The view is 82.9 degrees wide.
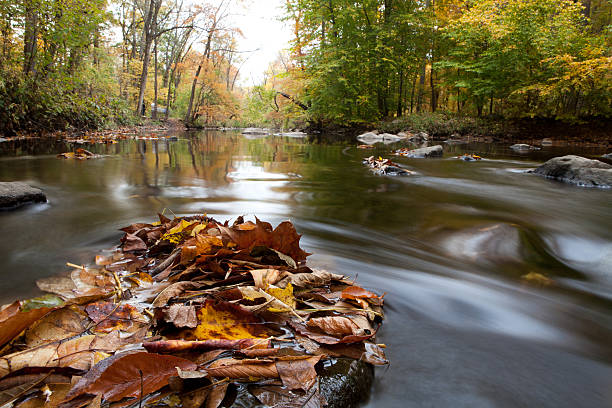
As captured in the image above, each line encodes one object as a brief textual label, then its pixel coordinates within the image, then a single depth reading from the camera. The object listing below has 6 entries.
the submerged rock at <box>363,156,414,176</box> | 6.52
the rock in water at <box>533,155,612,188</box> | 5.47
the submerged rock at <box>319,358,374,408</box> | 0.97
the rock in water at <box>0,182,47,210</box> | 3.19
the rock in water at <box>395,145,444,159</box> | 9.52
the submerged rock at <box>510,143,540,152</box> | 12.97
